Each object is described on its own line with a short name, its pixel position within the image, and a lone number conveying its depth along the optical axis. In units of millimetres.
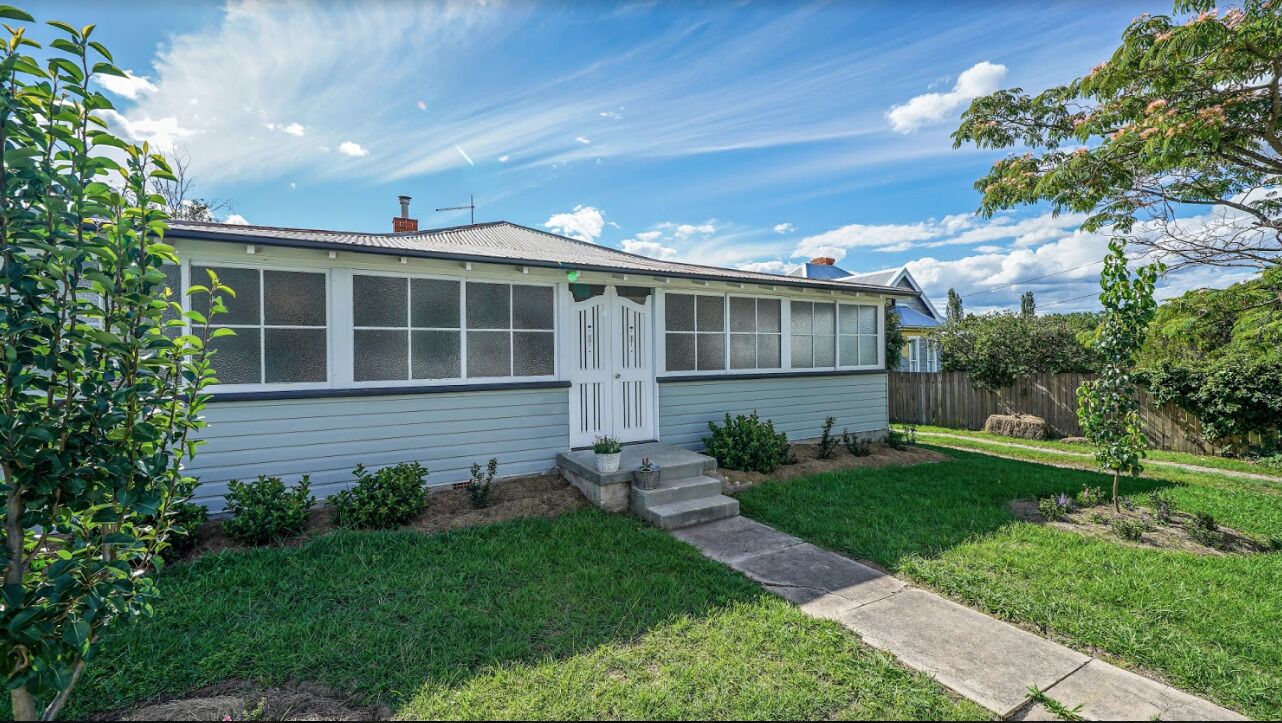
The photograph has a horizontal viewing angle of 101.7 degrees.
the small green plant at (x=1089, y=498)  5691
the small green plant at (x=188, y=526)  4117
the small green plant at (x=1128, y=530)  4699
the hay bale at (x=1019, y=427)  10906
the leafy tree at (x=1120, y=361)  5336
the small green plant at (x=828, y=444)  7866
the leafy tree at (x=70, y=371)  1685
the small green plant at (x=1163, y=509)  5148
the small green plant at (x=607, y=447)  5491
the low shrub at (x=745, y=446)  6754
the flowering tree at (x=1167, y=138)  4980
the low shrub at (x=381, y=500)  4703
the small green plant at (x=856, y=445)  8128
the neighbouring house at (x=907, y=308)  18031
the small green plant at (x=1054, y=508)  5363
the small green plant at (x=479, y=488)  5289
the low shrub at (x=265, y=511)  4293
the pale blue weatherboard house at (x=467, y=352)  4898
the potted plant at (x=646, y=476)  5402
